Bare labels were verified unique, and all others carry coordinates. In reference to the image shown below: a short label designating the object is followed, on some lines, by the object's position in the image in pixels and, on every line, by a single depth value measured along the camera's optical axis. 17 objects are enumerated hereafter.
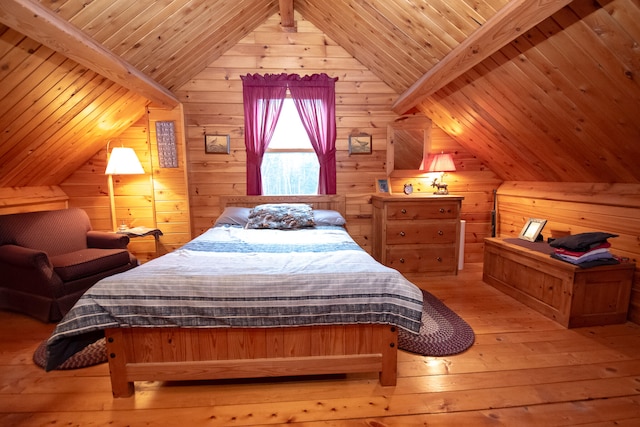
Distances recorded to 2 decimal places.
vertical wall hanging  3.37
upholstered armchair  2.28
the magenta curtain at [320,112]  3.43
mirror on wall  3.64
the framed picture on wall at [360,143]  3.59
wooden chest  2.19
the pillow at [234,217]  3.06
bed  1.45
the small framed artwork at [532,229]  2.85
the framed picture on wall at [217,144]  3.47
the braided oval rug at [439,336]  1.97
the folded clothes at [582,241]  2.19
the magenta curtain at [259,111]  3.39
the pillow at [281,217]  2.90
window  3.40
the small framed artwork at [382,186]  3.68
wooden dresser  3.22
